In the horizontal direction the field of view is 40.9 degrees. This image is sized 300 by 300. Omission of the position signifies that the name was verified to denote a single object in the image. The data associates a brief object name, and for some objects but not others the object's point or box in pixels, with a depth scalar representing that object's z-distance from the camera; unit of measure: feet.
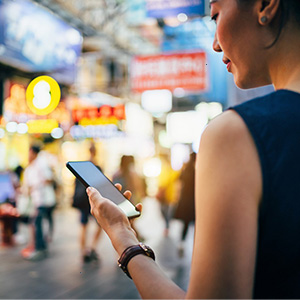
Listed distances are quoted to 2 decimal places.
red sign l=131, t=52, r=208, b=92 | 31.22
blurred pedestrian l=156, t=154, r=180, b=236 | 32.99
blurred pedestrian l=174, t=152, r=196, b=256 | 24.62
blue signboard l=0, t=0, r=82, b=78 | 25.61
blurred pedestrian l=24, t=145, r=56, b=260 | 23.77
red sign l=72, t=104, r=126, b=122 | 38.73
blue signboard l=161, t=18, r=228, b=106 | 46.80
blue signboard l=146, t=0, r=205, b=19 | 24.26
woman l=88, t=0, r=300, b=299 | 2.60
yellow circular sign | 31.32
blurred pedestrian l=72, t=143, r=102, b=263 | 22.49
